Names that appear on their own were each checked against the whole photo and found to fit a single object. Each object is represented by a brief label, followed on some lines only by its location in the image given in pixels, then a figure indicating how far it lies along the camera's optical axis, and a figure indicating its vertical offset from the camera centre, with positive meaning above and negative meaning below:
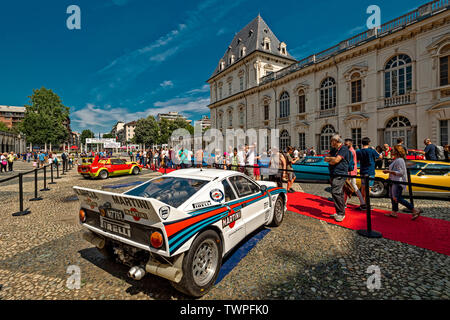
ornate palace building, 14.97 +6.92
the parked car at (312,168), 10.18 -0.45
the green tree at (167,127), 70.75 +11.53
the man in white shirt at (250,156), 9.93 +0.18
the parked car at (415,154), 10.79 +0.20
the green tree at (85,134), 144.75 +19.32
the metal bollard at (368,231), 4.24 -1.52
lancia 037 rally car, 2.33 -0.81
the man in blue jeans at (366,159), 5.94 -0.02
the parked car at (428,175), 6.50 -0.58
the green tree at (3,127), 71.54 +12.59
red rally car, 13.30 -0.40
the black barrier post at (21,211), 5.92 -1.40
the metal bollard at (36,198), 7.76 -1.32
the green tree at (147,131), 69.94 +10.15
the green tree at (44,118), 43.84 +9.64
